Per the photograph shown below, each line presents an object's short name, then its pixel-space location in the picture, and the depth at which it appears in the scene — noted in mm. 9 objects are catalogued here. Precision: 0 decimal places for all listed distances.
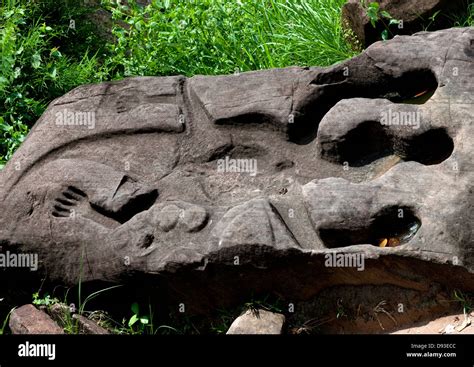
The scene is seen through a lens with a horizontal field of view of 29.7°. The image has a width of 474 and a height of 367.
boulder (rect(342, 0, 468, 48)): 5723
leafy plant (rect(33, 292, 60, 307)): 4500
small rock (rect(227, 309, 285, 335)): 4117
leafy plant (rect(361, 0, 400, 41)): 5711
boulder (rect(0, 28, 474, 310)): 4078
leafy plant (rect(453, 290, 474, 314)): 3975
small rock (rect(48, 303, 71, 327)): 4453
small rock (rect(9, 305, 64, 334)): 4336
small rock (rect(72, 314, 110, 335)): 4350
